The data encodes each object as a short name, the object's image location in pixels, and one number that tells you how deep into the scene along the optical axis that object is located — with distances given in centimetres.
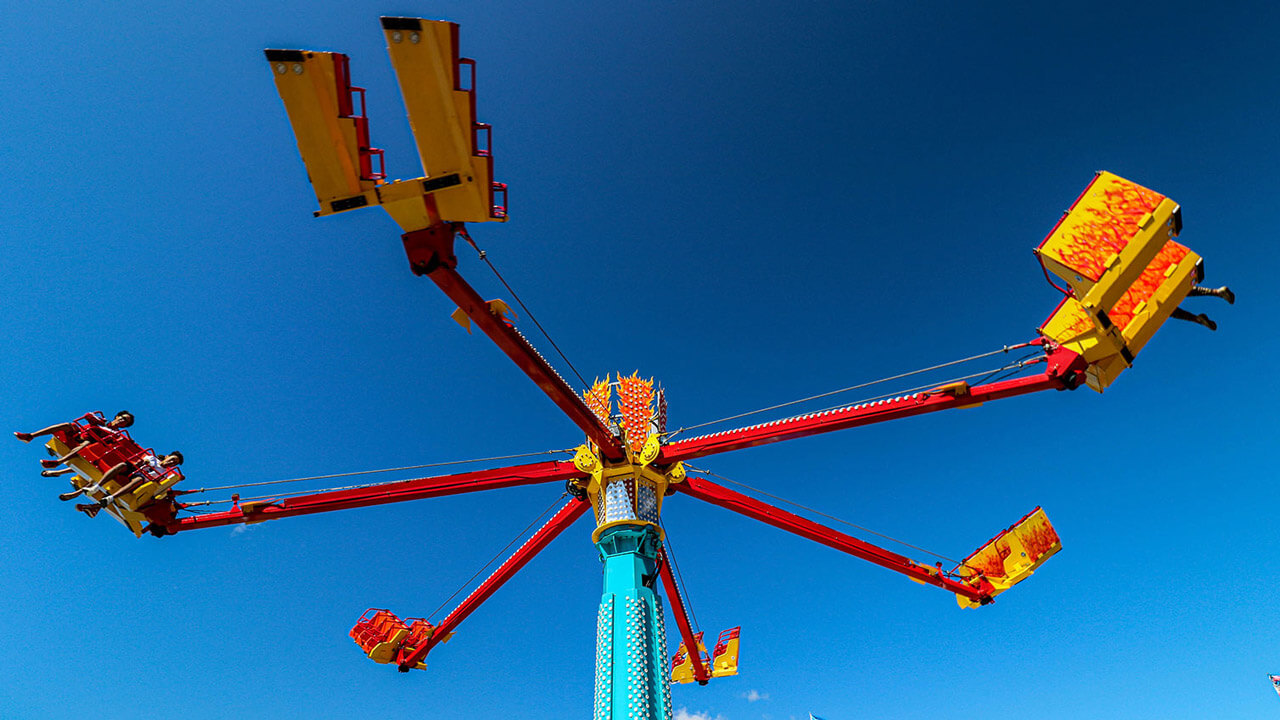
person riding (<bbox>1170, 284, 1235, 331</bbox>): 845
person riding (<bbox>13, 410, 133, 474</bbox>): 948
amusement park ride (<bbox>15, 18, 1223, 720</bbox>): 627
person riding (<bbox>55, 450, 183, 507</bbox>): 984
